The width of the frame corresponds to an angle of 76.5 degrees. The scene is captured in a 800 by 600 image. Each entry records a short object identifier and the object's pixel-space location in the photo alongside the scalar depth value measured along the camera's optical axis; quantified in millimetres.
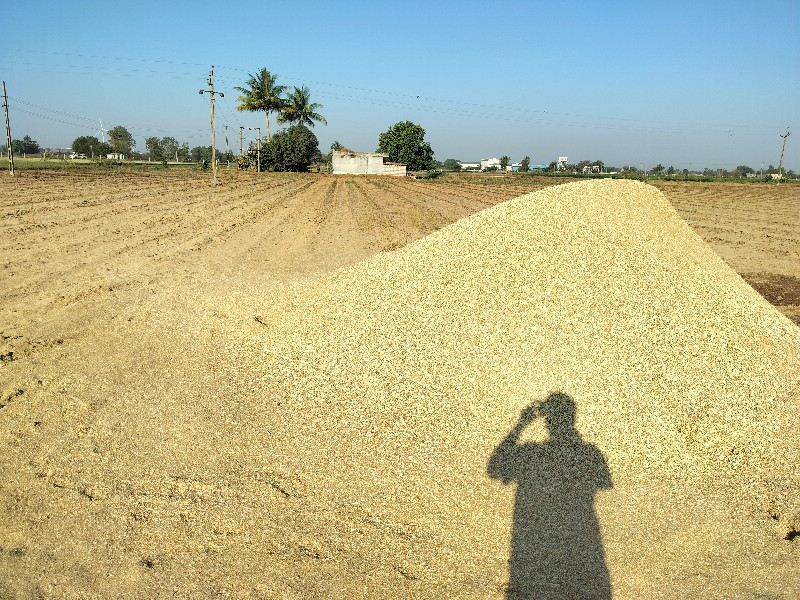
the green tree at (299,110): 52156
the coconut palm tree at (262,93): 49781
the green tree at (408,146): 67625
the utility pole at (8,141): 26797
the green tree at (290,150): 48881
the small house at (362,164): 52375
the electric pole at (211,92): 28831
